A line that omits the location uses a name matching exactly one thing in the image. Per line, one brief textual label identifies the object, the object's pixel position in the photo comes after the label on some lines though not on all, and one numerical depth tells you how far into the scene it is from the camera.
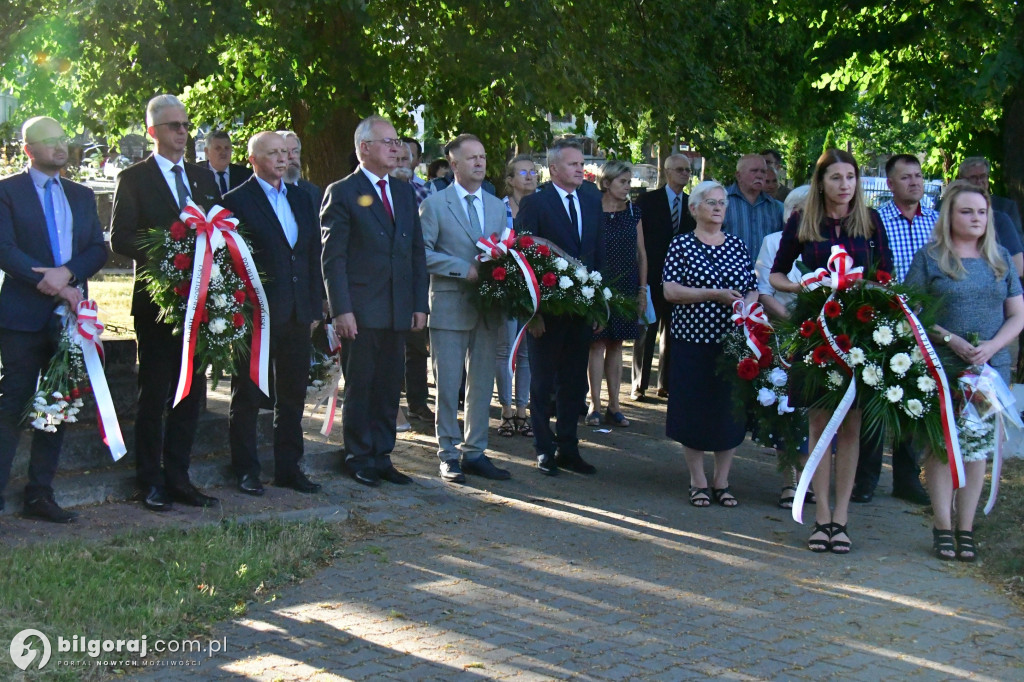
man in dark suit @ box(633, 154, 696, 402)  11.08
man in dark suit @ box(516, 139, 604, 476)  8.78
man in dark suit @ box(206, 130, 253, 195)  9.91
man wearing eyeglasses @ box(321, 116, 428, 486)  7.99
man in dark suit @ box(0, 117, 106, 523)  6.69
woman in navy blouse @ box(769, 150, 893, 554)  7.00
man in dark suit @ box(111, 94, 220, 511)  7.24
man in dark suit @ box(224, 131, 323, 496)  7.63
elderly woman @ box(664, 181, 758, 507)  7.94
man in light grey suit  8.52
